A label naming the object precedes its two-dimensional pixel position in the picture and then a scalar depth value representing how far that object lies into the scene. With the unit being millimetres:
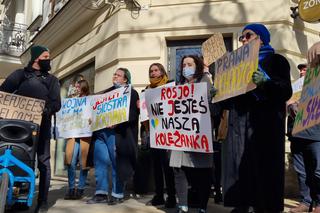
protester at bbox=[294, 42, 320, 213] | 2856
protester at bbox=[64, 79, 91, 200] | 3974
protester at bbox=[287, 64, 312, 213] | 3575
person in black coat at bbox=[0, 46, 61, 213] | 3189
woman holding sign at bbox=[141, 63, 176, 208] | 3459
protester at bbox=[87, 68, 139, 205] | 3677
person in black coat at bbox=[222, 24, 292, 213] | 2372
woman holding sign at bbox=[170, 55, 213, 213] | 2927
